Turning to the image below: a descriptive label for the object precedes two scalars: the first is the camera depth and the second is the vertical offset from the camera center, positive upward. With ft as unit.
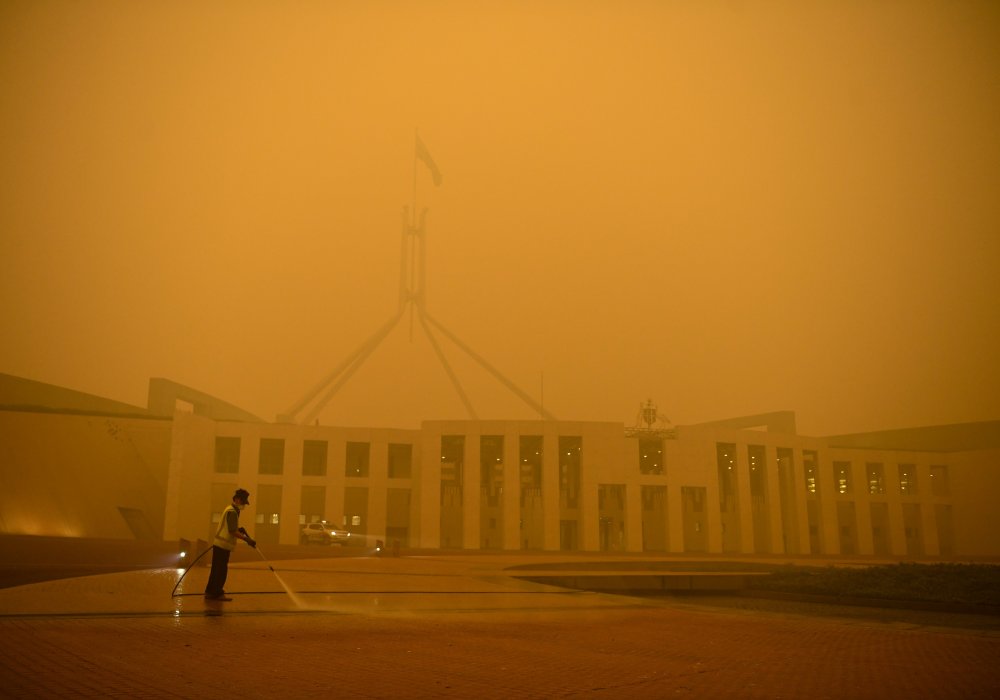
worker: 36.65 -1.11
